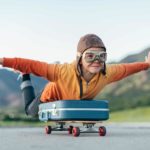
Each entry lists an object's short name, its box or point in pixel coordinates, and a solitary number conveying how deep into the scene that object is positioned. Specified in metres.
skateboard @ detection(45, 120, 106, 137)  6.92
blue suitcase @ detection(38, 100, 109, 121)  6.84
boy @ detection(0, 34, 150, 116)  6.85
